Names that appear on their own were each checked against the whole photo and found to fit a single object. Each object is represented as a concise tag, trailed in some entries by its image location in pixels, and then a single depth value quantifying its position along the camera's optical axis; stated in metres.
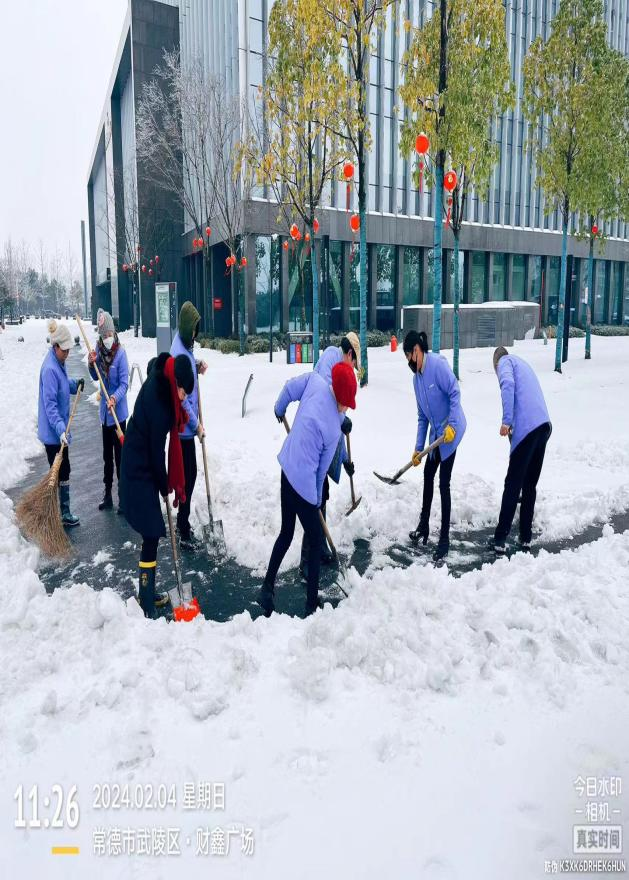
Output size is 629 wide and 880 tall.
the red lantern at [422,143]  11.87
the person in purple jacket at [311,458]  4.40
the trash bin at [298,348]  19.22
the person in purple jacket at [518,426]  5.94
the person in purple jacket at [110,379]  7.11
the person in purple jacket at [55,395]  6.32
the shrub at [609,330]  38.19
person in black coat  4.34
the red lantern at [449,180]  13.27
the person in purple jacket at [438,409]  5.93
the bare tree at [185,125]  23.09
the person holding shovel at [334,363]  4.86
